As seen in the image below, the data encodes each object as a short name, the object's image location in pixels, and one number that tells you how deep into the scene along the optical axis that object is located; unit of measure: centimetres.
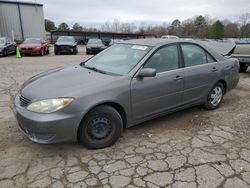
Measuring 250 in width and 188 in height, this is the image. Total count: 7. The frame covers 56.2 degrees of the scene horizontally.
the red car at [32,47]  1662
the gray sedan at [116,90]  296
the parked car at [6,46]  1600
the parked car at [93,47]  2044
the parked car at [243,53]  856
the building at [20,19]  2777
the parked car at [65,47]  1886
